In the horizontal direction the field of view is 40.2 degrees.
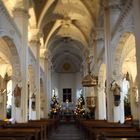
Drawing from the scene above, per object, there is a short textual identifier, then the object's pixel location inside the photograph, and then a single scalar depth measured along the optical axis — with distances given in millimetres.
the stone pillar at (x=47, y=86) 19817
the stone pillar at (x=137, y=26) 6232
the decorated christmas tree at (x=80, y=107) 22743
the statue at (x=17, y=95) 10397
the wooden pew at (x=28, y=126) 6990
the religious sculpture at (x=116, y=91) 9897
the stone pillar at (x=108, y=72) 10136
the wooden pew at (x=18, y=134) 4562
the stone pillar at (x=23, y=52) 10578
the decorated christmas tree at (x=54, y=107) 22599
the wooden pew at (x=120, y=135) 4397
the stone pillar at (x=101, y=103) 14516
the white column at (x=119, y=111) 10057
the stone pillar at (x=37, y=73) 15011
